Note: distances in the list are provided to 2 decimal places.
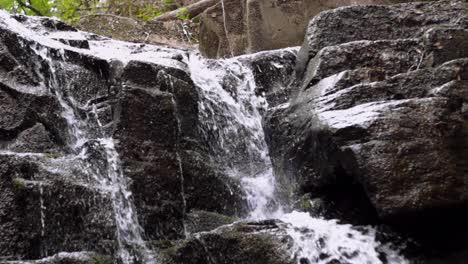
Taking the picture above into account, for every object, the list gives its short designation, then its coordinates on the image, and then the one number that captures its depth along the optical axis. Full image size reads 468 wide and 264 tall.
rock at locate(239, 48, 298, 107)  6.61
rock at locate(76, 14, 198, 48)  8.82
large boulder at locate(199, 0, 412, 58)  7.77
